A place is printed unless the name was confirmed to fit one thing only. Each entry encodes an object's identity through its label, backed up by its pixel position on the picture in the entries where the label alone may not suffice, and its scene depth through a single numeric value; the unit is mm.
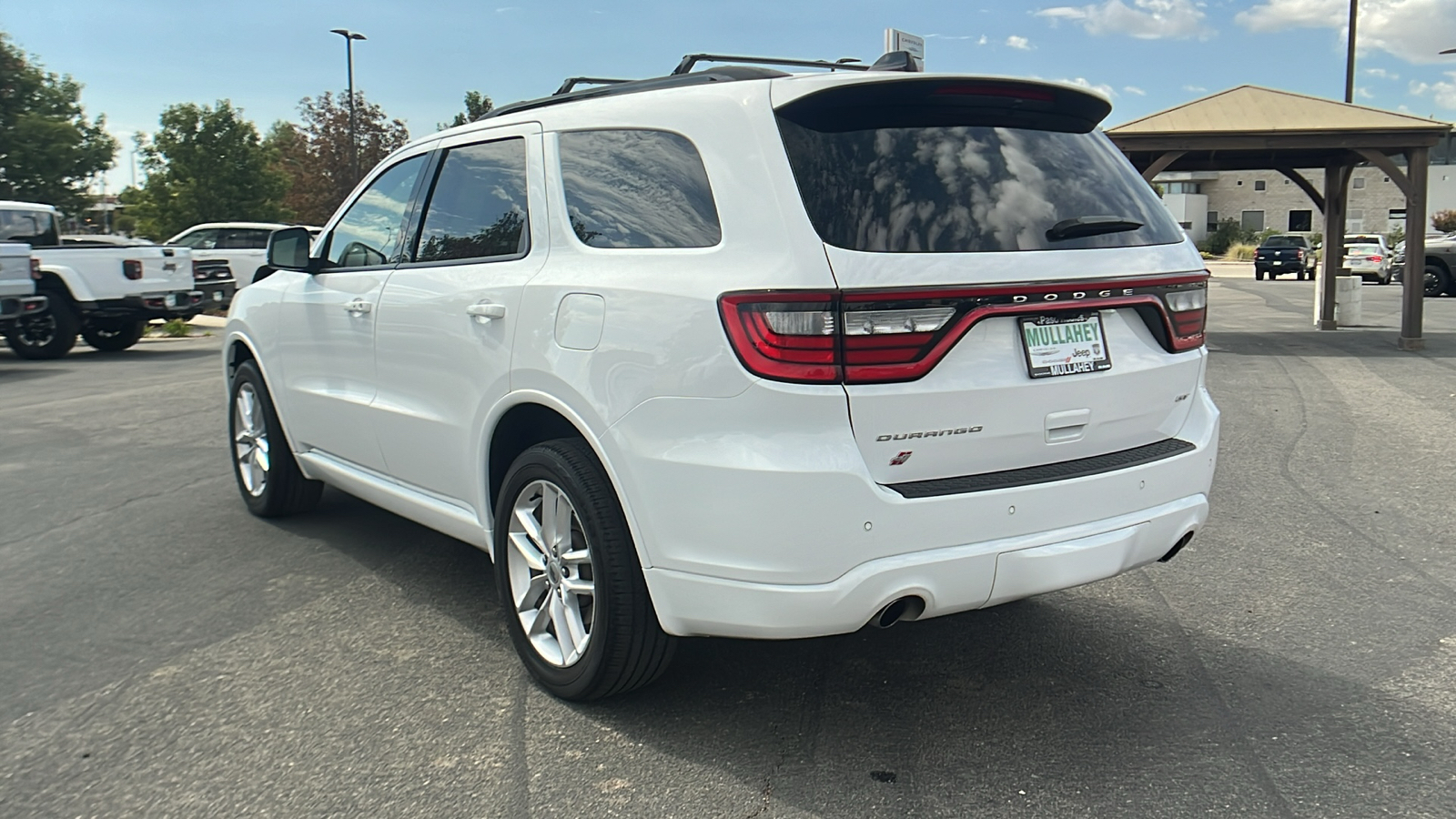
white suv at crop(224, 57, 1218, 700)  2922
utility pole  26828
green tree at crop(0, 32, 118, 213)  47312
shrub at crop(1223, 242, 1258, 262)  58172
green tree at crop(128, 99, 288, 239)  42469
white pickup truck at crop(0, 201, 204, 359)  15000
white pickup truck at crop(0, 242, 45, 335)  13508
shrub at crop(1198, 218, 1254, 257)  66062
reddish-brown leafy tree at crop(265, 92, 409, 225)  47125
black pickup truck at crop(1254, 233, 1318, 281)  39094
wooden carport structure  15766
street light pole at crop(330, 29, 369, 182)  40406
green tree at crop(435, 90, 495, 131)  55209
